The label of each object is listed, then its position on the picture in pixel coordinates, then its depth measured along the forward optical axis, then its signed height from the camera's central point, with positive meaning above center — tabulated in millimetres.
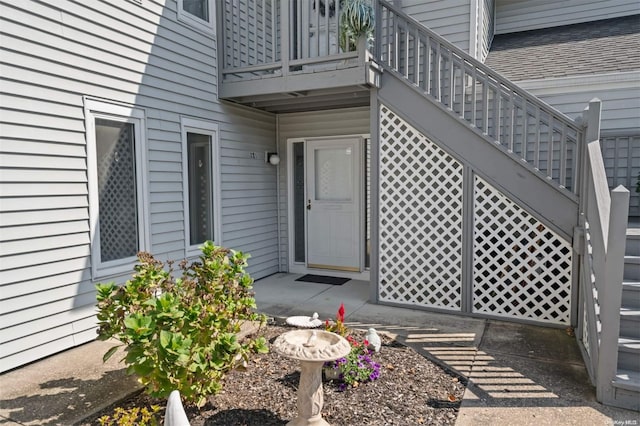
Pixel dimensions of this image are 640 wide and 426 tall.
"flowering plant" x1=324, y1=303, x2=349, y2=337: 3127 -1091
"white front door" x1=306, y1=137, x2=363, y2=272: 6098 -265
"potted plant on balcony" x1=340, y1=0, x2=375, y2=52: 4340 +1767
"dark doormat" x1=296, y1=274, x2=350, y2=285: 5941 -1383
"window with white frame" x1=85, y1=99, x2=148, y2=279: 3750 +23
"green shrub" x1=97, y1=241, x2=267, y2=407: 2201 -791
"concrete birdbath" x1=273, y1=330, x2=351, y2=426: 2174 -971
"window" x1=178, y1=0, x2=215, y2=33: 4714 +2084
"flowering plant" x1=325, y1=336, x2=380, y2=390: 2871 -1297
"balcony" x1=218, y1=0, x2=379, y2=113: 4642 +1485
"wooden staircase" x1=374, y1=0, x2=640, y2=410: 2893 +382
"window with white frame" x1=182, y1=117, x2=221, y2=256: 4855 +51
